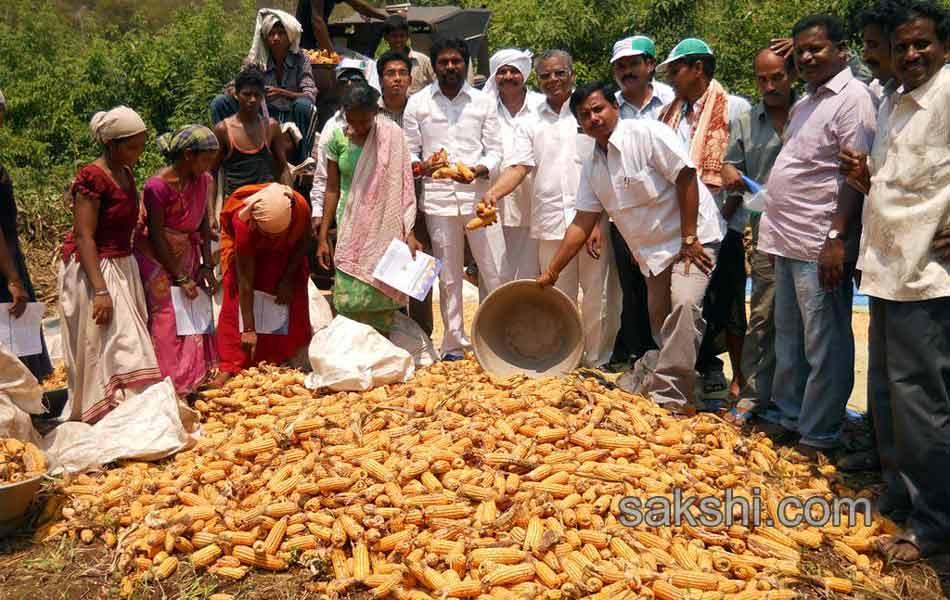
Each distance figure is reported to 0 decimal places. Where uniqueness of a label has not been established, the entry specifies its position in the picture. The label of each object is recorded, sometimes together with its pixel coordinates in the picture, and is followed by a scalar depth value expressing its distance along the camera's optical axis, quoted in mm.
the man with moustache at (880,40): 3619
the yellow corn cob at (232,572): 3570
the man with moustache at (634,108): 5555
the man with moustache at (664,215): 4695
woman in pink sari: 5066
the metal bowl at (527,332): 5246
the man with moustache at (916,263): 3473
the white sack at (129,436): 4422
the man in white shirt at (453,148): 5898
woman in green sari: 5555
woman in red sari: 5230
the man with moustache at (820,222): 4148
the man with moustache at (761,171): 4801
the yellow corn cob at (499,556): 3408
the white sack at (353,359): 5055
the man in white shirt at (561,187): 5777
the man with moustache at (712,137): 5180
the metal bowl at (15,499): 3850
